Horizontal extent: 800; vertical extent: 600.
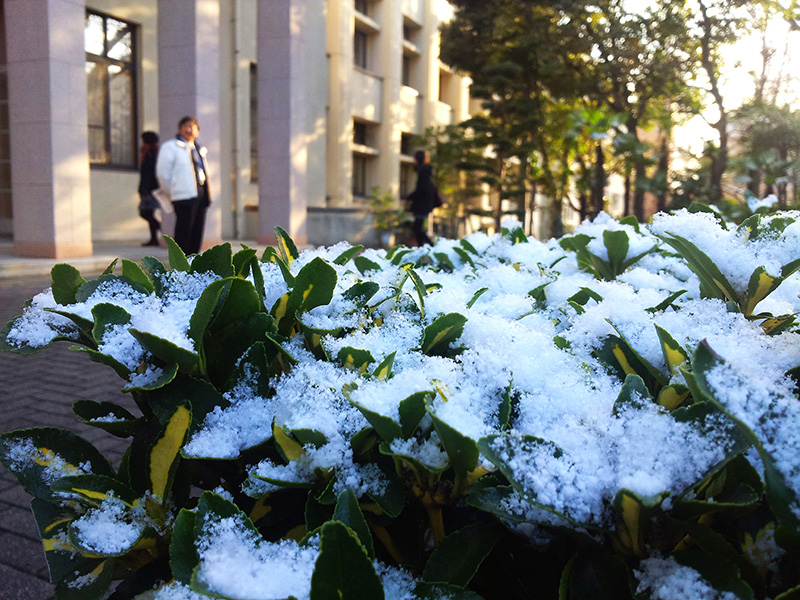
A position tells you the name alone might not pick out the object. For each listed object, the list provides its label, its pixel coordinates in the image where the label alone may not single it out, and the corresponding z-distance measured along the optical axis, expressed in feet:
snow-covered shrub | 2.09
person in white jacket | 26.66
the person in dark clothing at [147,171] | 33.96
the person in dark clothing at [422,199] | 43.88
